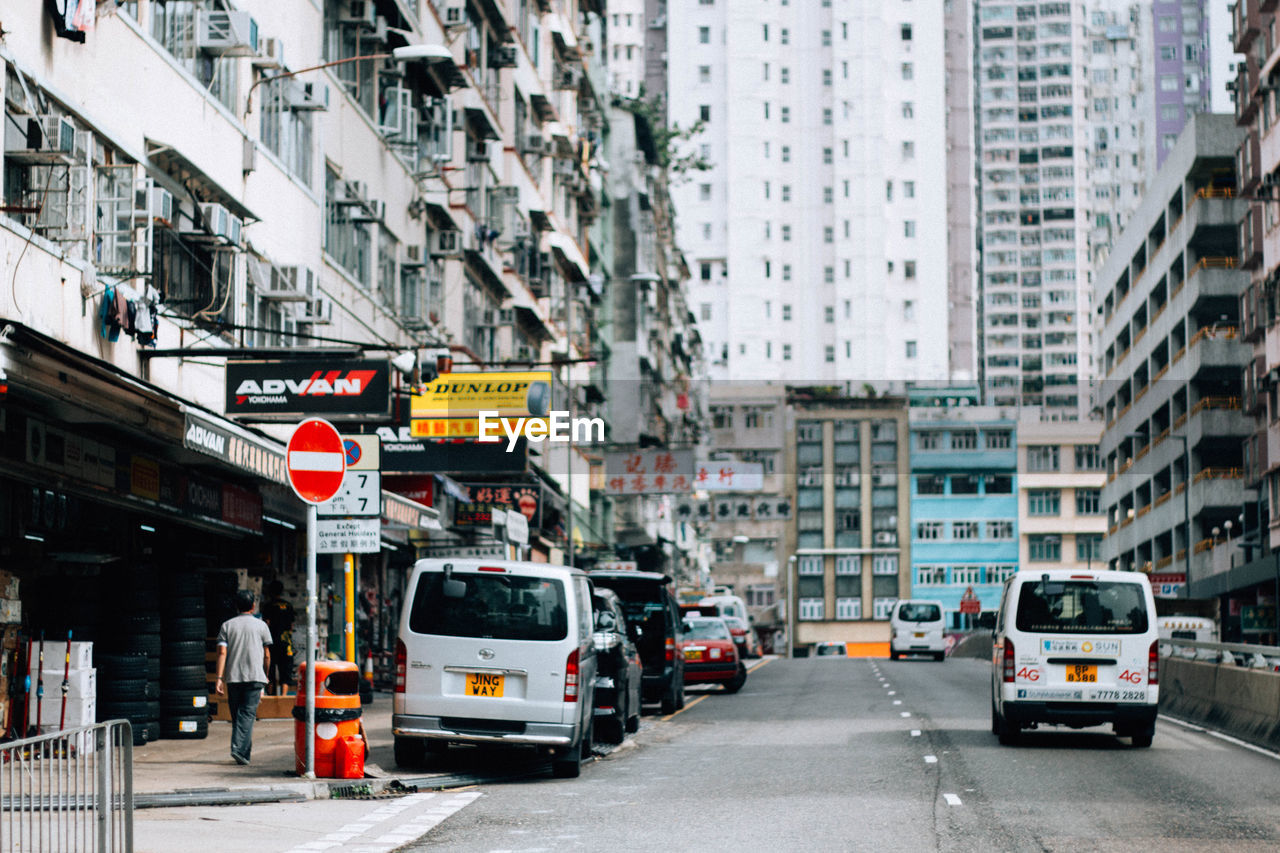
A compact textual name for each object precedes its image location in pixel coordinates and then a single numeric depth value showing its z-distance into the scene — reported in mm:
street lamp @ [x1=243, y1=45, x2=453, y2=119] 28875
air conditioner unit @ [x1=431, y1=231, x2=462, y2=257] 39812
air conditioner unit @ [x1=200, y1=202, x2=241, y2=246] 22547
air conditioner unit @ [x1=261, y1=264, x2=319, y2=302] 26422
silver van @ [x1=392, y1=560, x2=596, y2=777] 16984
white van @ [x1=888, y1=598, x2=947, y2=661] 63094
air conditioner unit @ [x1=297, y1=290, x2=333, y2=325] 27656
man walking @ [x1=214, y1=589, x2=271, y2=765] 16766
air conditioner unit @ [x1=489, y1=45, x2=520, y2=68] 46031
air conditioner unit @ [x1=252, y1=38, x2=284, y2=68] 26141
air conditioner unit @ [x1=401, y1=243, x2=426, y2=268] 36956
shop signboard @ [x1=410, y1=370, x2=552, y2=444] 30469
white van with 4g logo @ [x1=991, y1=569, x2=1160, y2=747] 20531
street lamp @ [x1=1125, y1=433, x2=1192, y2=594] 69000
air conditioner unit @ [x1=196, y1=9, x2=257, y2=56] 23141
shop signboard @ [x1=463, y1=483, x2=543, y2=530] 39562
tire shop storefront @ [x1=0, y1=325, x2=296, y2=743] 16375
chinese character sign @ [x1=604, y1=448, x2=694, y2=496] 59625
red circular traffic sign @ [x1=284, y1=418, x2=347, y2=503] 15562
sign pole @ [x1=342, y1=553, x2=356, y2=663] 20312
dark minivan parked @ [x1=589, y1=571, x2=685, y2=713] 27750
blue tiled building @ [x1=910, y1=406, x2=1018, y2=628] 129500
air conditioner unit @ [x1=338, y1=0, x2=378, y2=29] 32562
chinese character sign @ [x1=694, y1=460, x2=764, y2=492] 62531
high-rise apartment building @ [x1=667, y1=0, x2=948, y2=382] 136625
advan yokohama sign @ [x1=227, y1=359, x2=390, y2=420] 20391
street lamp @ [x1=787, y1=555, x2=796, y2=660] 111806
